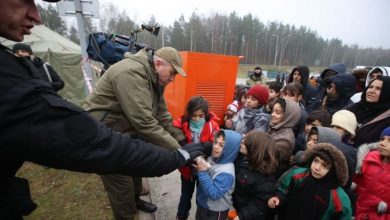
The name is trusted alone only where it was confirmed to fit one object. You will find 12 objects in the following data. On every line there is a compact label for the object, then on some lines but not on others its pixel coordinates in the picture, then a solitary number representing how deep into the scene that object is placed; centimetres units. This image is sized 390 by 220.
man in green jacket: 205
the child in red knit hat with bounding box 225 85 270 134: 313
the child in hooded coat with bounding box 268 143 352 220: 182
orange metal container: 357
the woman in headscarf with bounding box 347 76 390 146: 248
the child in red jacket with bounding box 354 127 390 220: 196
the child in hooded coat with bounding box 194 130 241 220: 200
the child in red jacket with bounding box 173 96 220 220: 277
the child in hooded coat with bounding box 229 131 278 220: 201
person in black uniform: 83
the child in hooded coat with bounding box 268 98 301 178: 258
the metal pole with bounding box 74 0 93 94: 380
